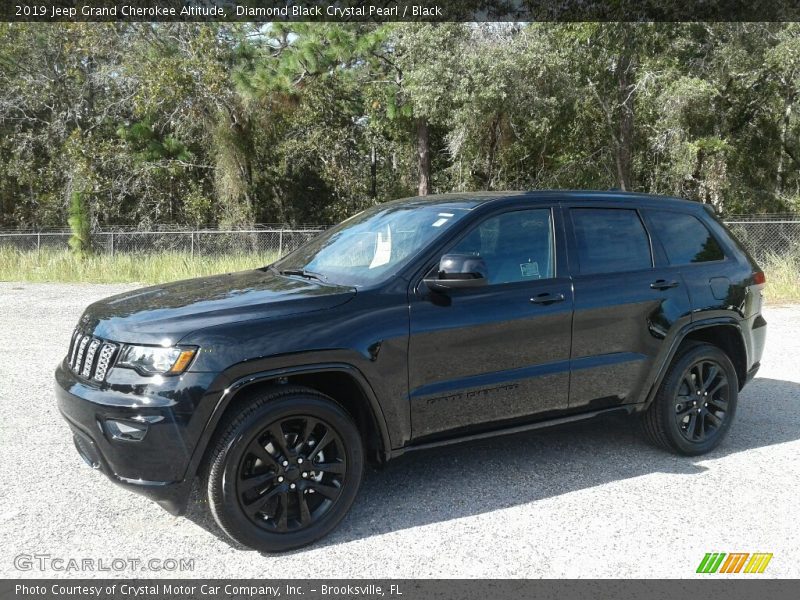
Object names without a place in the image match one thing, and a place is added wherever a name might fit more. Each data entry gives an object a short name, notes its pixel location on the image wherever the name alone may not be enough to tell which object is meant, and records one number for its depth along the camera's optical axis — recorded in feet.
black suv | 11.95
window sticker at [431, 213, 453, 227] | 15.03
